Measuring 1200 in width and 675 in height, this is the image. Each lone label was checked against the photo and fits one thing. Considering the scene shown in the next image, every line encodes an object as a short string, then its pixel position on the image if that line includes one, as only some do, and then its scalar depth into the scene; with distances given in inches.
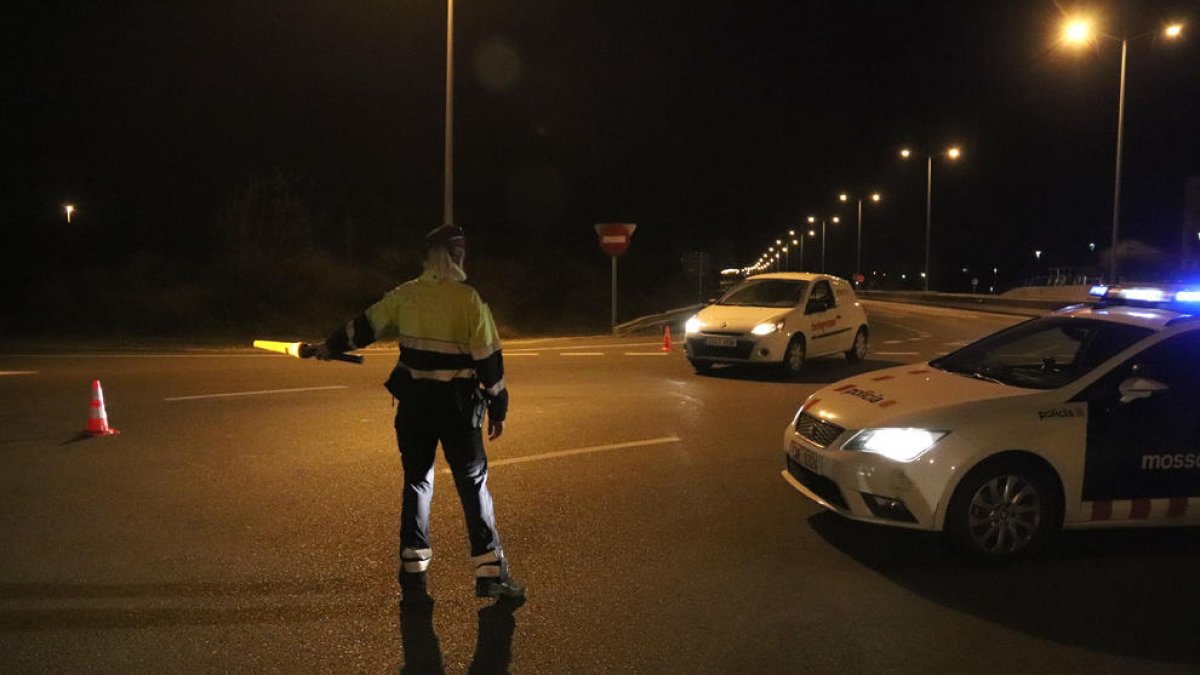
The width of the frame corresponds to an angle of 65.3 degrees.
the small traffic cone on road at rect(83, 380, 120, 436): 362.6
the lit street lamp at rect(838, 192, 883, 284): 2481.5
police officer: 183.5
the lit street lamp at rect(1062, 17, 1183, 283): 882.8
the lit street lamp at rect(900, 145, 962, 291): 1797.5
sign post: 959.6
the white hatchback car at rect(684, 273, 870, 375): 529.0
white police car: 207.9
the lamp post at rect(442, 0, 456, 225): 813.2
